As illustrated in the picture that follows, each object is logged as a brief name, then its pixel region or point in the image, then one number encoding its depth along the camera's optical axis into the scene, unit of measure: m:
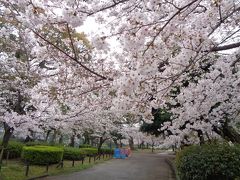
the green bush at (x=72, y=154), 12.55
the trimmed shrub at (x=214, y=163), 4.82
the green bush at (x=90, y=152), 15.65
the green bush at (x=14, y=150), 10.36
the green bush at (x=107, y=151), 20.04
